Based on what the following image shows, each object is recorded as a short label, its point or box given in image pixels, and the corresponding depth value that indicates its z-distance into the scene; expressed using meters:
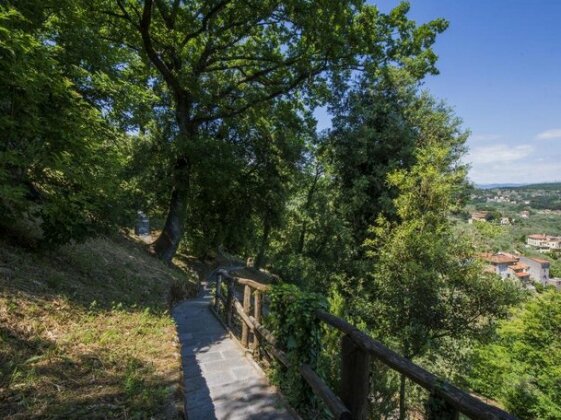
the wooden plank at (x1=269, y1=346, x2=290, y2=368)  3.56
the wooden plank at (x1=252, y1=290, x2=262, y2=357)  4.80
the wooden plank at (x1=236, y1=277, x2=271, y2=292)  4.25
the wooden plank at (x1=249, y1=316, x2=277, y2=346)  4.00
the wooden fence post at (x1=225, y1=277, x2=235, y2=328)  6.28
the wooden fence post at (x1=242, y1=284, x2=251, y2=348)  5.23
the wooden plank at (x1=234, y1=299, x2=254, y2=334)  4.91
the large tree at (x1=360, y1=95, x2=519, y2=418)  9.60
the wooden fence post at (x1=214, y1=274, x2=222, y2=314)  7.45
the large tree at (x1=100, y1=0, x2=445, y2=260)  9.42
